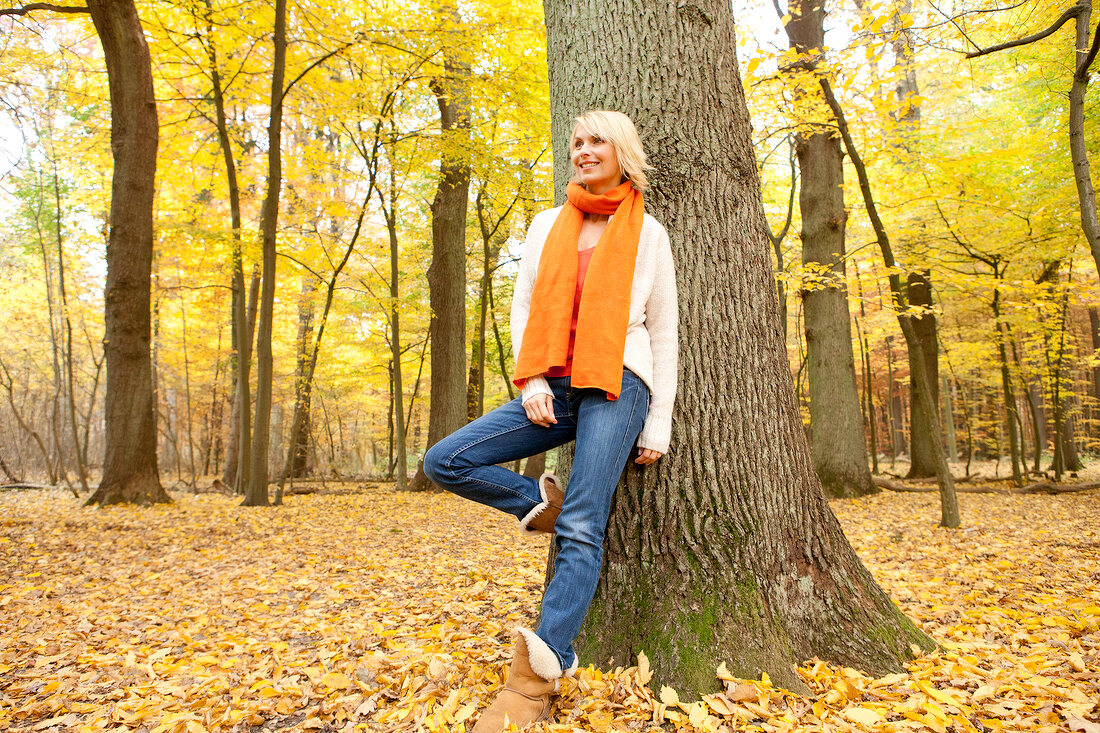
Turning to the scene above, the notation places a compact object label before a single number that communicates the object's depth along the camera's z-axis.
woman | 2.02
